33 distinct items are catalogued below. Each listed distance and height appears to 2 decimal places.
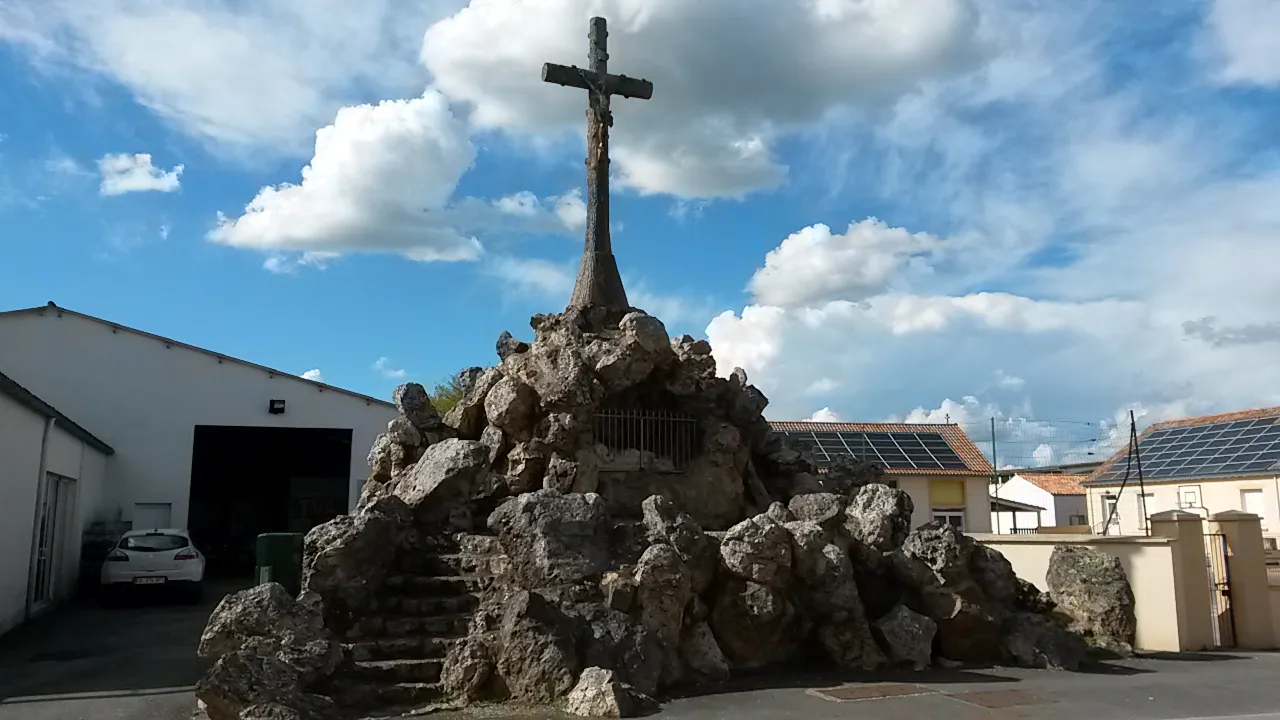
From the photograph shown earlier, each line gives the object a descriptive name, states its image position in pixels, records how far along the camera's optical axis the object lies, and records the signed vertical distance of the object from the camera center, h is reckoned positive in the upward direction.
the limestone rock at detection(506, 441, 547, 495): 13.43 +0.76
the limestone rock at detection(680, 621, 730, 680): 10.71 -1.44
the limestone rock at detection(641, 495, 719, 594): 11.29 -0.19
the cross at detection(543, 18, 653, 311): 15.93 +5.94
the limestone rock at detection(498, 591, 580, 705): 9.41 -1.30
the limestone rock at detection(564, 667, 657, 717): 8.85 -1.61
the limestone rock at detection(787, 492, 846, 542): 12.68 +0.20
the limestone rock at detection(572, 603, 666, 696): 9.80 -1.26
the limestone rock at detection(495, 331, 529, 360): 15.73 +2.85
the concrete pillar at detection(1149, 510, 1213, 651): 14.16 -0.75
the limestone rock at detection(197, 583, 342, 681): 9.20 -1.10
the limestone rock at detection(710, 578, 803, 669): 11.14 -1.10
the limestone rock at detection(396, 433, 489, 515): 13.02 +0.59
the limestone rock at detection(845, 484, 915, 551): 12.86 +0.10
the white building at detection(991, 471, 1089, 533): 42.62 +1.03
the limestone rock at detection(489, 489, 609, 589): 10.90 -0.15
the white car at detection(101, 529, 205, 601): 18.28 -0.80
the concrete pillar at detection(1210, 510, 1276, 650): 14.91 -0.82
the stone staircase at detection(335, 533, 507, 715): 9.59 -1.10
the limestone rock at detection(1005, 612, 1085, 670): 12.01 -1.47
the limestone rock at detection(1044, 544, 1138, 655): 13.66 -1.01
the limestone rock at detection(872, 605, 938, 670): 11.58 -1.32
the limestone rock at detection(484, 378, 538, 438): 13.74 +1.60
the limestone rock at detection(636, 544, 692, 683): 10.52 -0.79
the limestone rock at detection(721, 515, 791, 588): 11.22 -0.33
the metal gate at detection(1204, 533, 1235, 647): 14.88 -0.98
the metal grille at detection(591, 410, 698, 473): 14.37 +1.34
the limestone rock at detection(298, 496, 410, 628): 10.77 -0.43
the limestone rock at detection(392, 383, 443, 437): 14.77 +1.72
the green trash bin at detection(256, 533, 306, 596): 14.56 -0.57
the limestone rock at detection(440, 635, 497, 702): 9.49 -1.44
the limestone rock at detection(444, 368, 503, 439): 14.71 +1.64
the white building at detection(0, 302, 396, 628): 22.86 +2.94
